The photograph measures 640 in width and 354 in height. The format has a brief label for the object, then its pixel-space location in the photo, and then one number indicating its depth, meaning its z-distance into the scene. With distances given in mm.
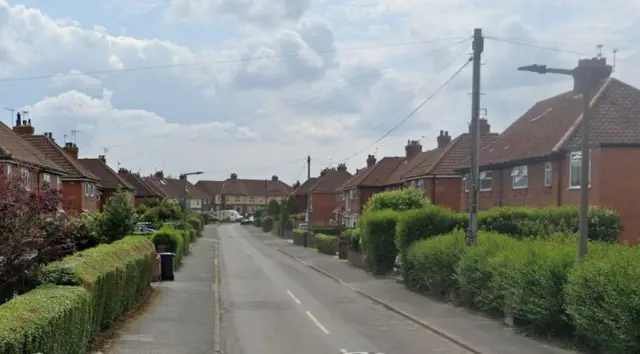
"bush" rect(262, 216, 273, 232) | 89125
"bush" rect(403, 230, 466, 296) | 19922
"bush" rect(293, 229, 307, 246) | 58350
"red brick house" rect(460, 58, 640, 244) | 25384
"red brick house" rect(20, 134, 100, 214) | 44656
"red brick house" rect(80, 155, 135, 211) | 62084
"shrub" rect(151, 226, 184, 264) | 32281
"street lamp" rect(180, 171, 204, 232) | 51938
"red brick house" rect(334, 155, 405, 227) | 64000
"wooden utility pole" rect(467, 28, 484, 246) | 19219
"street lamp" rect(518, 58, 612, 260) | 12445
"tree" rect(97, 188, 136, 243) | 26031
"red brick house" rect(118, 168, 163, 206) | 78188
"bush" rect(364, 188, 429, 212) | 33062
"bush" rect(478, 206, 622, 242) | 22094
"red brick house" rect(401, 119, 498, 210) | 45781
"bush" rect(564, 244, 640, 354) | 10295
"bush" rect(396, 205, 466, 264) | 24562
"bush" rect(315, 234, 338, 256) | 46062
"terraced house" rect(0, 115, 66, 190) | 29781
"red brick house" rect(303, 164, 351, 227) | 85438
